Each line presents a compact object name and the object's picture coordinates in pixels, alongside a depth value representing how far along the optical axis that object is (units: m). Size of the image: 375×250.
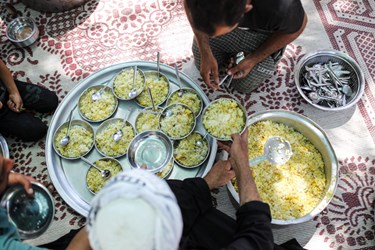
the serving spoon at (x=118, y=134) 2.51
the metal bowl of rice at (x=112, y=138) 2.50
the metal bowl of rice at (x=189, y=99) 2.60
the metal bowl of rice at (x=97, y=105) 2.61
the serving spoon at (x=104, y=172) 2.42
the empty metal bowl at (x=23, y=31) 3.06
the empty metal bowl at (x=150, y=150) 2.43
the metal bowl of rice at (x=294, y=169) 2.27
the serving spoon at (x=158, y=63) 2.61
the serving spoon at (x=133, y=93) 2.61
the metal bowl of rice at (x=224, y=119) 2.33
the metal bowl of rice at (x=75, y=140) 2.52
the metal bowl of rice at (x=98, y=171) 2.42
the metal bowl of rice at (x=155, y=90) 2.65
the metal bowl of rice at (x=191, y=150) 2.44
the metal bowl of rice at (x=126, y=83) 2.63
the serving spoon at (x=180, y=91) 2.64
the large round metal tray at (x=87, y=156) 2.46
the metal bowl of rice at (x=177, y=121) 2.49
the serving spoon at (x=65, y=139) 2.52
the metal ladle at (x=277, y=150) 2.34
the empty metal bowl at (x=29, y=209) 1.70
